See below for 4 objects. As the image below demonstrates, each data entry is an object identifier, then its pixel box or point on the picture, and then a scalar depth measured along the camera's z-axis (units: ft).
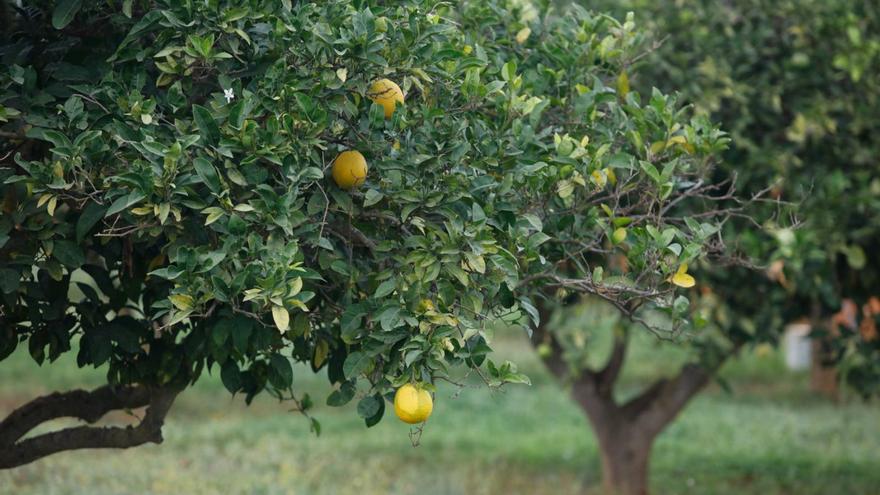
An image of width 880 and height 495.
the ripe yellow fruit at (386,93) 17.28
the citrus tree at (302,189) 15.97
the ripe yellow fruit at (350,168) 17.12
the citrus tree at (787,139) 35.68
